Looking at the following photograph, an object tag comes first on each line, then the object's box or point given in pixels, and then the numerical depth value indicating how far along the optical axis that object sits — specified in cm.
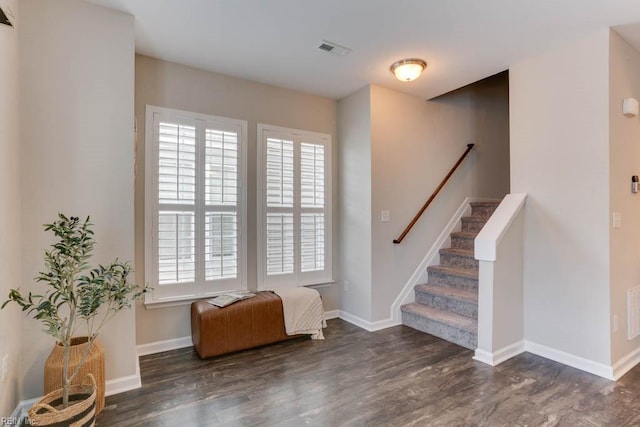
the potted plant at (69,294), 180
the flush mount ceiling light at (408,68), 312
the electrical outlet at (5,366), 183
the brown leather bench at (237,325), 294
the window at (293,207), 367
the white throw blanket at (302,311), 333
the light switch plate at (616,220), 265
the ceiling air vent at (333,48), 285
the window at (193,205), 308
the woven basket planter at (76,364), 198
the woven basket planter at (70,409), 169
